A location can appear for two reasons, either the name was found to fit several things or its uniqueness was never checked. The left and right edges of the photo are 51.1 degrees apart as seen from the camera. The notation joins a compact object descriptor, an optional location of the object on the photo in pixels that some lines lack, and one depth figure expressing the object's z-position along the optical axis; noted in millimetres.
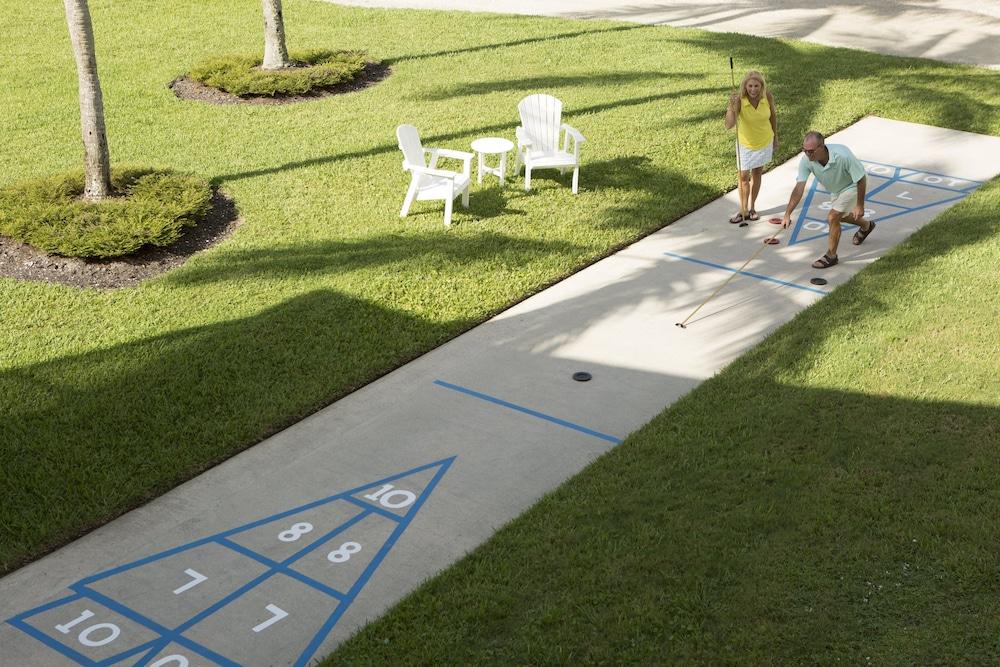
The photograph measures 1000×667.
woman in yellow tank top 11391
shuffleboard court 6117
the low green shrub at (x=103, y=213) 10969
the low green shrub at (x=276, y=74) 16672
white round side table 12594
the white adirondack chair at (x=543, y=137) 12625
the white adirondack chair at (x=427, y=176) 11672
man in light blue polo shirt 10352
